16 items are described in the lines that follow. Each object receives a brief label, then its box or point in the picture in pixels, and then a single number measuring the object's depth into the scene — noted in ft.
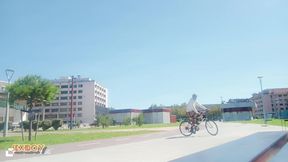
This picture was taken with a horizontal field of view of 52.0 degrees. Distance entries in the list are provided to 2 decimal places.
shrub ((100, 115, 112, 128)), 192.22
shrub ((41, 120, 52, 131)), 161.52
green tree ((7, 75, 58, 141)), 60.75
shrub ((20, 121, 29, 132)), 167.38
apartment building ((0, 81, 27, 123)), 231.03
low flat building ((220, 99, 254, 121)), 299.68
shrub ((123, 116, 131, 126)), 237.66
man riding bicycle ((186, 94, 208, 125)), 49.01
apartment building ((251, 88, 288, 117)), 549.13
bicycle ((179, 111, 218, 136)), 48.83
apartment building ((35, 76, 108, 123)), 428.56
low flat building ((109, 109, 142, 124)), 365.61
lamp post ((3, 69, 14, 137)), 74.08
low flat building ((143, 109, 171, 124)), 326.85
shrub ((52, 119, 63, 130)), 174.25
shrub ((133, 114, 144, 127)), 191.23
